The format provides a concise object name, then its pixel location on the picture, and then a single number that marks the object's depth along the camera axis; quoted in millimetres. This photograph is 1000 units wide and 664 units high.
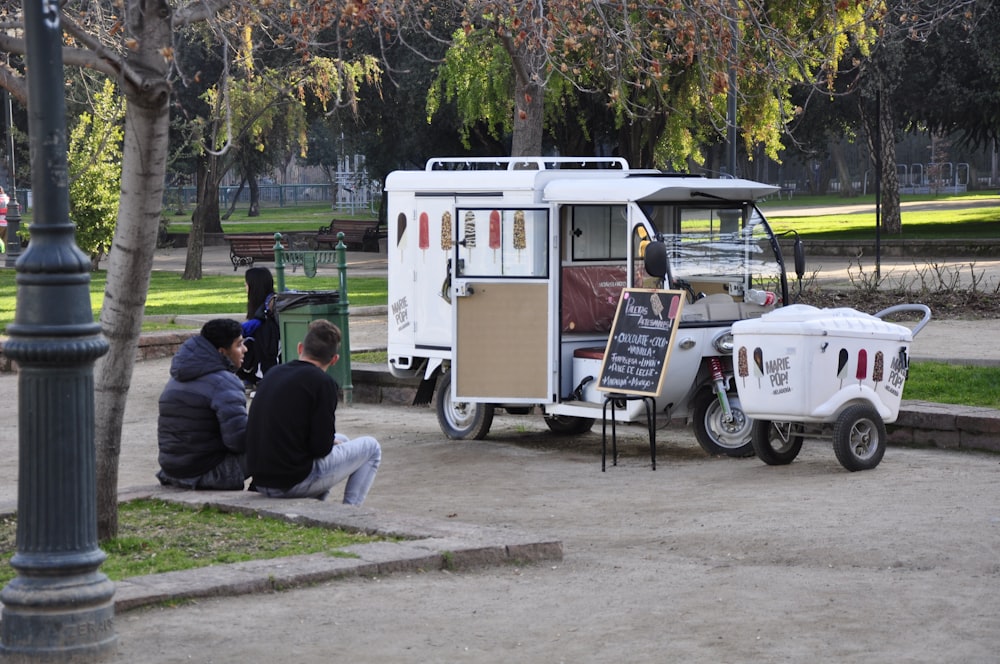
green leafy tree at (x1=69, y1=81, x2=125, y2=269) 31250
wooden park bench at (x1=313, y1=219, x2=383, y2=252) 44250
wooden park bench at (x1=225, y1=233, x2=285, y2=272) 35844
